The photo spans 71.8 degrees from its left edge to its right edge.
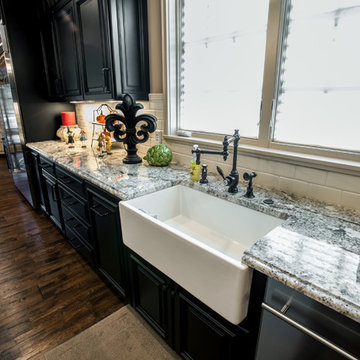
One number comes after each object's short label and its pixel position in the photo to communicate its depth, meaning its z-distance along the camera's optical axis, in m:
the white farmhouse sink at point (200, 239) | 0.84
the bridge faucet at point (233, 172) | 1.35
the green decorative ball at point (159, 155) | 1.86
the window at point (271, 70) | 1.15
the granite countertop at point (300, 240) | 0.67
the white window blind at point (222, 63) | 1.43
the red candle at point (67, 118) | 3.08
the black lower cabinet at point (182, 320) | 0.96
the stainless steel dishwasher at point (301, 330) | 0.64
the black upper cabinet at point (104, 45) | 1.83
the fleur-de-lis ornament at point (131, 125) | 1.89
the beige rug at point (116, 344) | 1.42
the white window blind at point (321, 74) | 1.11
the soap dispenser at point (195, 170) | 1.54
